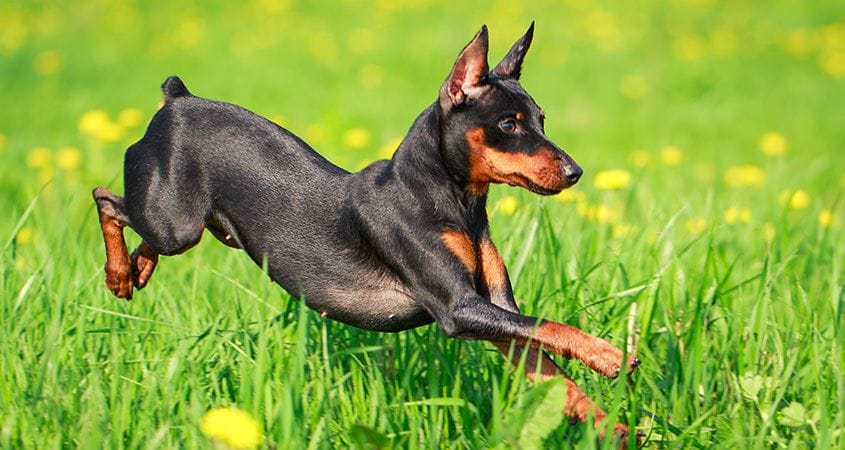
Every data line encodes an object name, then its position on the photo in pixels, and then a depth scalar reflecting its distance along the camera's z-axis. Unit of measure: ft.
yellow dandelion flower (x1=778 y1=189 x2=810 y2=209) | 15.43
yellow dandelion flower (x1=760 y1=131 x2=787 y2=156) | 20.67
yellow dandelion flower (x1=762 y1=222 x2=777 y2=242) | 15.06
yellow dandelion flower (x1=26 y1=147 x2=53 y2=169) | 20.89
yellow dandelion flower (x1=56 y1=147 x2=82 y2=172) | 19.63
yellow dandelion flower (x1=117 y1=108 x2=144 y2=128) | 18.22
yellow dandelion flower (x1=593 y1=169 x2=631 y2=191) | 14.51
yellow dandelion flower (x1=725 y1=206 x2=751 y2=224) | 16.10
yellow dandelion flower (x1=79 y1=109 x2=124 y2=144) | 18.06
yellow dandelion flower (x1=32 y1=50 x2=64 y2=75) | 39.93
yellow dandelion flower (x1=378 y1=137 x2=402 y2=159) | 17.53
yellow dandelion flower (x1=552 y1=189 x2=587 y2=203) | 14.85
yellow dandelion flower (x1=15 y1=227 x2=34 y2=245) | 15.84
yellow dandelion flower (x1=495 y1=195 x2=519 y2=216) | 14.97
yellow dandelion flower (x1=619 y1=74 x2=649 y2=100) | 36.91
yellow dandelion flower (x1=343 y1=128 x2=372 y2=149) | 17.58
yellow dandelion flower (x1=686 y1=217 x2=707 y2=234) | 16.27
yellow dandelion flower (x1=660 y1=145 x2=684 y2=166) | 19.43
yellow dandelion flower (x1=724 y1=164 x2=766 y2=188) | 17.94
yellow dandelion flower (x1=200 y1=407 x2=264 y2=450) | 6.93
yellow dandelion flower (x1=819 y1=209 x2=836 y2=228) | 14.90
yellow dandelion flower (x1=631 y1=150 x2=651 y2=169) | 20.88
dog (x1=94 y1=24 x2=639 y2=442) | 9.53
